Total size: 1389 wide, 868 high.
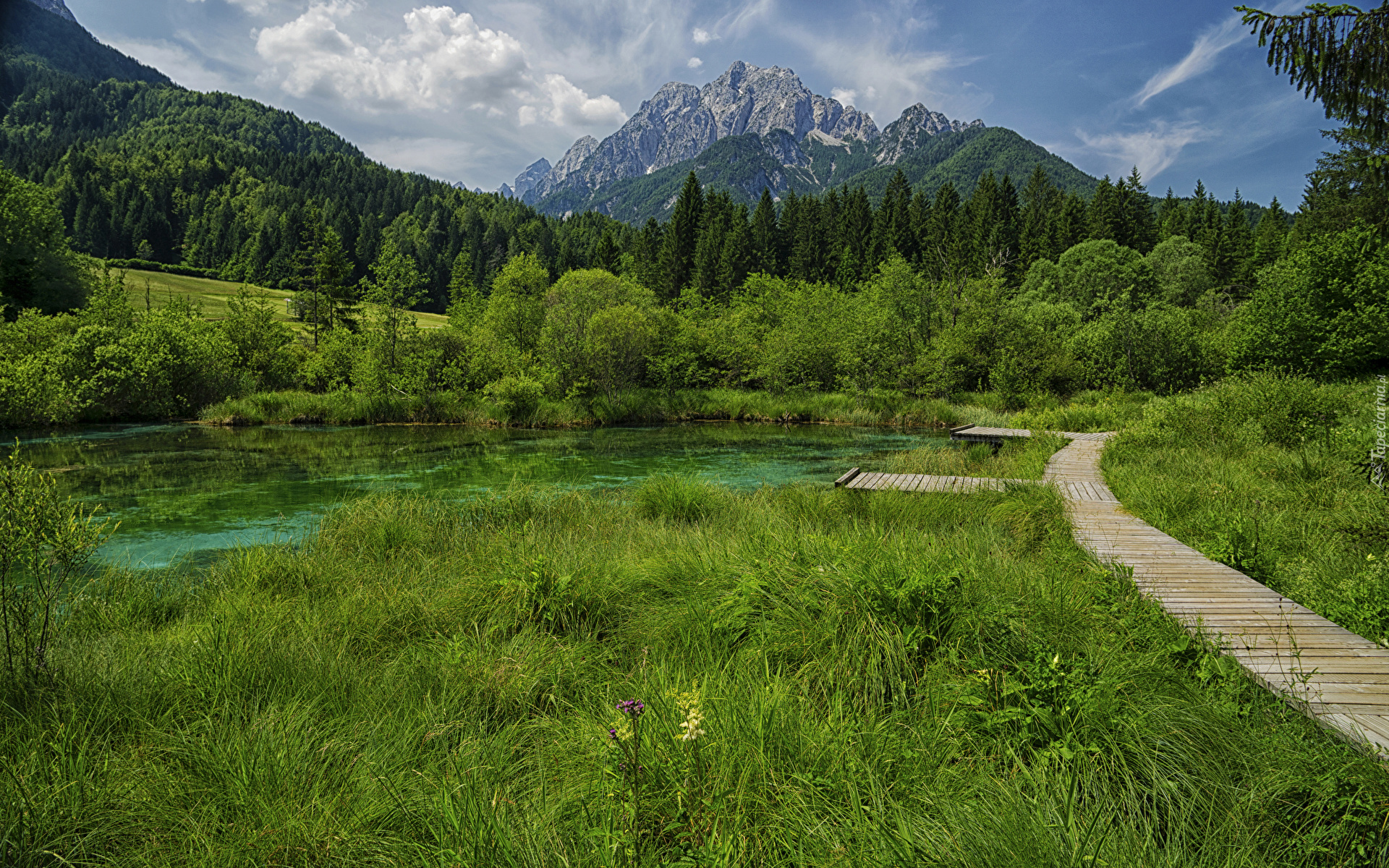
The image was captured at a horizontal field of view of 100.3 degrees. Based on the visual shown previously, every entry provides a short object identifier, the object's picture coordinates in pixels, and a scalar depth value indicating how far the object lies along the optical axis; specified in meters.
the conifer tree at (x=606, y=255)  58.68
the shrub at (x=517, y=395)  27.80
